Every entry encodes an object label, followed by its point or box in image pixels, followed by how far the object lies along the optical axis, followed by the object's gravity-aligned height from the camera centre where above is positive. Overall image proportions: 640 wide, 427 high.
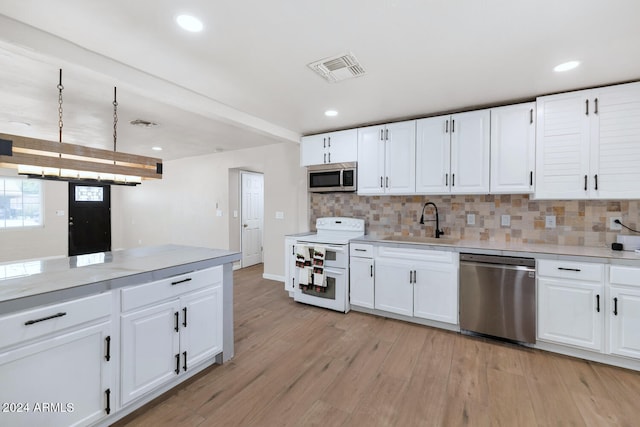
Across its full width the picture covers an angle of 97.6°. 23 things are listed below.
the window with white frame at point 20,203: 5.77 +0.14
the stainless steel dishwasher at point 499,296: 2.56 -0.81
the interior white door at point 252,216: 5.96 -0.13
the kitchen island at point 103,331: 1.31 -0.70
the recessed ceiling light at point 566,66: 2.15 +1.14
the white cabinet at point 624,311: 2.21 -0.79
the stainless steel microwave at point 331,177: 3.75 +0.46
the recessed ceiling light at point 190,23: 1.66 +1.14
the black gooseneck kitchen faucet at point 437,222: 3.45 -0.14
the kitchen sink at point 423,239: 3.27 -0.35
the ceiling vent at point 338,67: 2.11 +1.15
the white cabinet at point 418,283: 2.91 -0.79
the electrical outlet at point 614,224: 2.71 -0.12
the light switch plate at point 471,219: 3.32 -0.09
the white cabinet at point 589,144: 2.42 +0.62
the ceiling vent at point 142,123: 3.59 +1.14
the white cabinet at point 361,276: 3.35 -0.79
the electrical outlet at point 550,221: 2.95 -0.10
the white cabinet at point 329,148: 3.79 +0.89
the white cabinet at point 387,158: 3.38 +0.66
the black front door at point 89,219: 6.84 -0.23
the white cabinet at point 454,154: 2.99 +0.64
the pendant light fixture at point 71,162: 1.56 +0.31
